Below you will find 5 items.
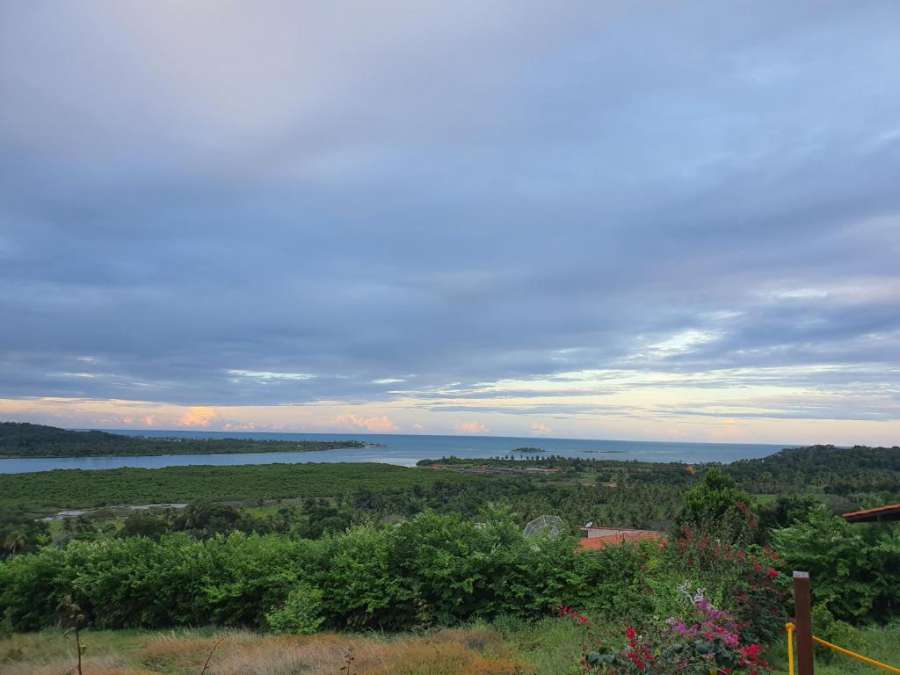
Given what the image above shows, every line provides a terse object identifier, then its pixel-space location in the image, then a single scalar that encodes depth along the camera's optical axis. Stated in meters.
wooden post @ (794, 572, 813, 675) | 4.61
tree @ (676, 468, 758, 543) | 15.64
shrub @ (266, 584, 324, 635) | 9.66
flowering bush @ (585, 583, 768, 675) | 4.27
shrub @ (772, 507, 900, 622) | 8.76
